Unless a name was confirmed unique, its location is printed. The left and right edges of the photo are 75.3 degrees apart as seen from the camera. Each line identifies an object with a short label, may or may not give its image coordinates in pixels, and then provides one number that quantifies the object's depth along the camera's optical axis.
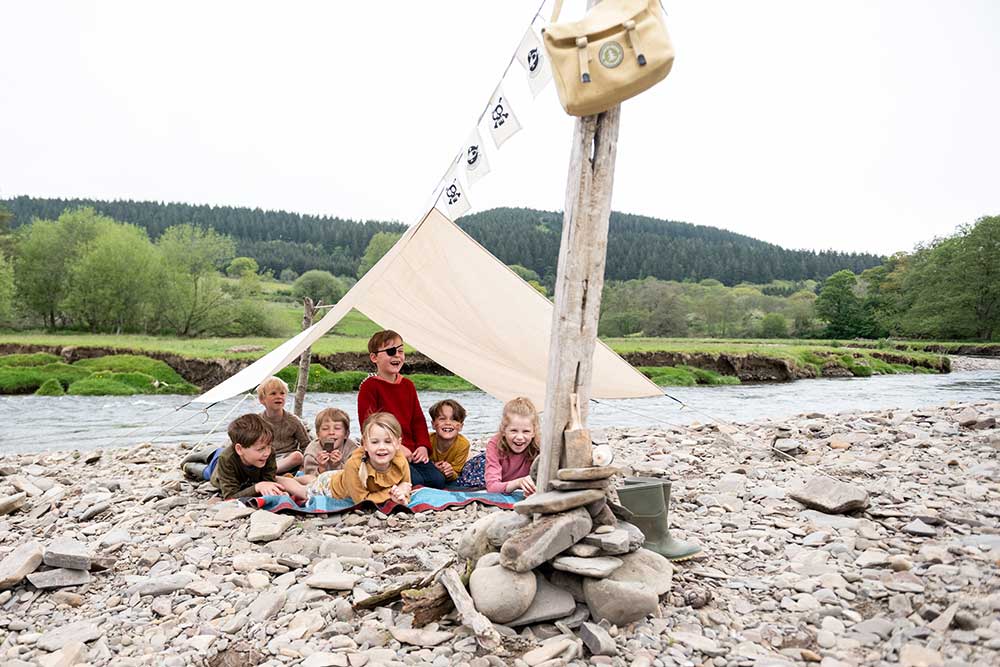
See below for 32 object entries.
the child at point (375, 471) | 4.31
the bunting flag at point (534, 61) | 3.78
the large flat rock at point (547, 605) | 2.71
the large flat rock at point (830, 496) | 3.92
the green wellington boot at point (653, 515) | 3.35
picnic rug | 4.39
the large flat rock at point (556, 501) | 2.90
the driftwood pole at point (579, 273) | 3.03
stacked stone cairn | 2.70
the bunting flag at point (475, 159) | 4.34
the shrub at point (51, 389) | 18.00
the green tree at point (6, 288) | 25.64
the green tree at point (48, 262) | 29.70
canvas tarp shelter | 5.24
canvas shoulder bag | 2.73
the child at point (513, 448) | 4.56
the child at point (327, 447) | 5.11
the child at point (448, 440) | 5.29
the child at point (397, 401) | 5.06
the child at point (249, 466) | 4.61
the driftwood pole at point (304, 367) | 7.67
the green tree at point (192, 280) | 30.17
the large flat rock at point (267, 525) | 3.92
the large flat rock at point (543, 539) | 2.74
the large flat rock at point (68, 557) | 3.38
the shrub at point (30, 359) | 19.62
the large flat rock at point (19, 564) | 3.22
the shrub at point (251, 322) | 30.50
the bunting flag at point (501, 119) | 4.07
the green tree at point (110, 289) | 28.92
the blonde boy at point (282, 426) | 5.38
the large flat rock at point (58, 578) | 3.26
